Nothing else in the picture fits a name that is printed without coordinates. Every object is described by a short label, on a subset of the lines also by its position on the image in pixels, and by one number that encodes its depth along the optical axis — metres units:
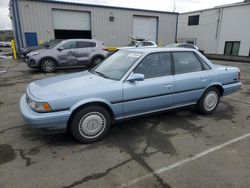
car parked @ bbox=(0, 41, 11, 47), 42.84
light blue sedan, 3.07
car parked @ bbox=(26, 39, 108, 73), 9.87
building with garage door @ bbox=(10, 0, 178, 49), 16.59
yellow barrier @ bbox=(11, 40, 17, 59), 18.05
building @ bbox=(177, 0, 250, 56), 21.34
